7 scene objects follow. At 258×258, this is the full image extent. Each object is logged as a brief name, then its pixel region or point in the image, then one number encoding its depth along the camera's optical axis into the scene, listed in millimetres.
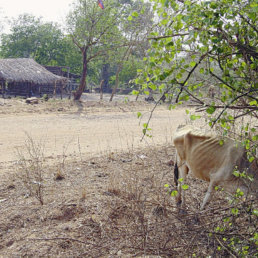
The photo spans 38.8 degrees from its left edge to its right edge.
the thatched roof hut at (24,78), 24734
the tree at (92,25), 18234
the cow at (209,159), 4164
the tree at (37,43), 37531
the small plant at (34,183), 4871
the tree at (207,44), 2363
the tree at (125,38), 17572
